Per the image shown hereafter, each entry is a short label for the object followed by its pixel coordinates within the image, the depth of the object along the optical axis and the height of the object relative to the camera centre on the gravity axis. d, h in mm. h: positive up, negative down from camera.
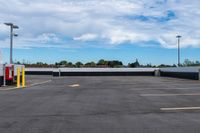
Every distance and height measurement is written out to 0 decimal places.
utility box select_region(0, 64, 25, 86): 14790 -435
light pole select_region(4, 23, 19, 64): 21417 +3323
